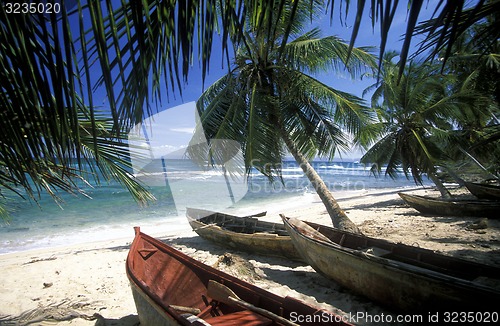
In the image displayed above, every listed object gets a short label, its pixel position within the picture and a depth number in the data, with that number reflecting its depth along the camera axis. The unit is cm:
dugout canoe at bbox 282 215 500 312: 260
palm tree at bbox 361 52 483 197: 910
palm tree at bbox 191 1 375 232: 607
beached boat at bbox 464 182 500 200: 929
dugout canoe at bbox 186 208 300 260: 537
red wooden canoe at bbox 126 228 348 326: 236
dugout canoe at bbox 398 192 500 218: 764
